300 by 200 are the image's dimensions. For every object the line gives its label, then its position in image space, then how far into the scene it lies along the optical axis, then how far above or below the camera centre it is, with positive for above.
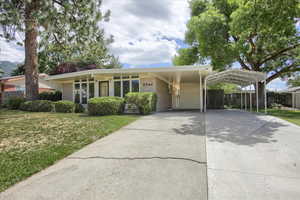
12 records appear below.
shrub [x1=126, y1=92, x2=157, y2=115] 8.80 +0.06
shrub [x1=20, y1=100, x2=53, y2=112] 9.87 -0.28
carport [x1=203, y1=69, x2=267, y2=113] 8.98 +1.56
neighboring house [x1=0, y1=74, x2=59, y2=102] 19.16 +2.20
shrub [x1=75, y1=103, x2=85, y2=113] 10.25 -0.46
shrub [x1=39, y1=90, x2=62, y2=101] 15.87 +0.55
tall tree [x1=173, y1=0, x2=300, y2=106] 7.25 +4.32
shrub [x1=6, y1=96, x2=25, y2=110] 11.23 -0.04
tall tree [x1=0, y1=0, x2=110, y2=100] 6.60 +3.82
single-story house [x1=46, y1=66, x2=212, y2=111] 9.97 +1.37
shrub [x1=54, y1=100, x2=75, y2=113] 9.77 -0.29
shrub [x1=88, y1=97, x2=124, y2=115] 8.31 -0.25
